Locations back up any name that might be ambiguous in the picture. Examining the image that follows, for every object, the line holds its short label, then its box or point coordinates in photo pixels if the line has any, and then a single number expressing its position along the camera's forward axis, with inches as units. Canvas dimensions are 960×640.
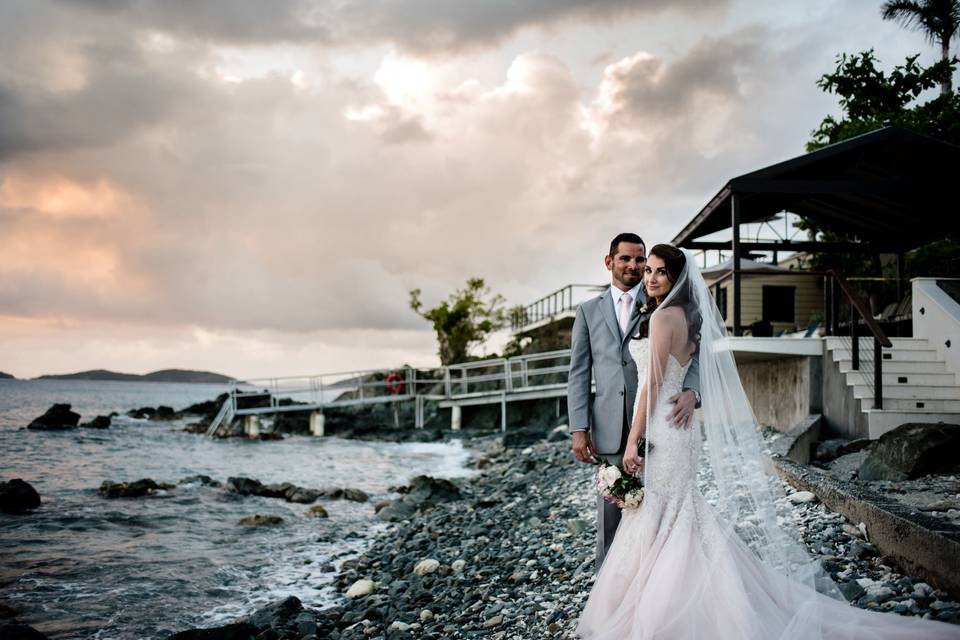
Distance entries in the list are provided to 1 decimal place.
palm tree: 931.3
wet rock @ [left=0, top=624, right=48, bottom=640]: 232.2
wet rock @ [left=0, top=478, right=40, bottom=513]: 507.2
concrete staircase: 353.7
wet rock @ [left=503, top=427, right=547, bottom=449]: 818.8
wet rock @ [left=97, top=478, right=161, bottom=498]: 594.5
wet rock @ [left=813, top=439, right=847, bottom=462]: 348.2
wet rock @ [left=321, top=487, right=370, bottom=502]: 549.5
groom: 157.0
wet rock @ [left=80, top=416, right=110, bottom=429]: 1439.5
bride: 134.3
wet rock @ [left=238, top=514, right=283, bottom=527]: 462.3
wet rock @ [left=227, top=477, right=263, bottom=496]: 595.8
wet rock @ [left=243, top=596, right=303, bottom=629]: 246.7
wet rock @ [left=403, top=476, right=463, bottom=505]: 487.5
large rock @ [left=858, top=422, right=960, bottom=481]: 278.7
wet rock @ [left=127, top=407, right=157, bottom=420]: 1903.2
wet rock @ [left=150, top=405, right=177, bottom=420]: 1858.5
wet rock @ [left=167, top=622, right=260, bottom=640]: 234.5
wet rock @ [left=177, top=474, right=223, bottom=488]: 659.4
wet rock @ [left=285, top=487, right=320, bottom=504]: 553.0
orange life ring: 1163.3
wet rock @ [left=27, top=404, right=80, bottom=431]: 1380.4
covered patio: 440.5
